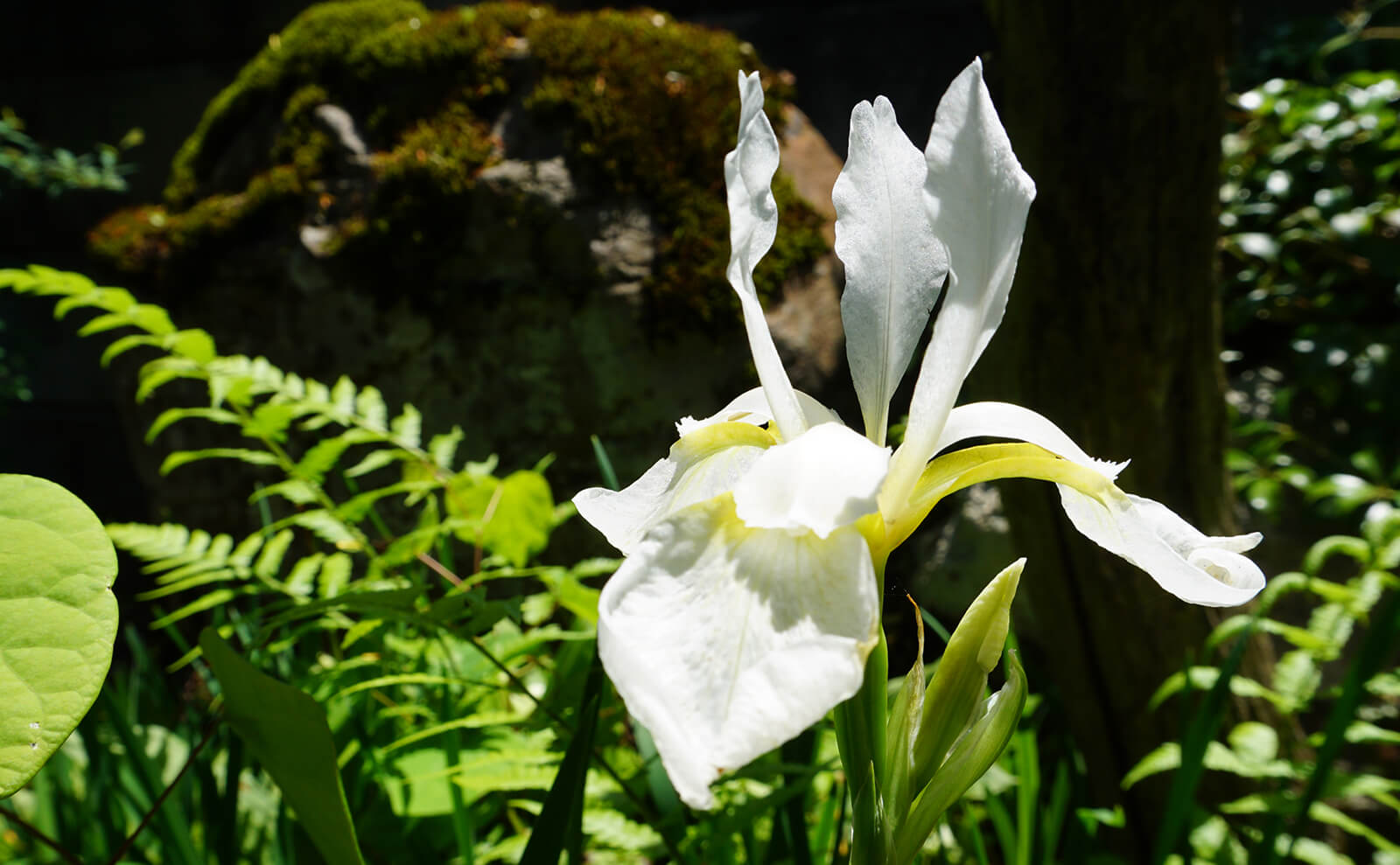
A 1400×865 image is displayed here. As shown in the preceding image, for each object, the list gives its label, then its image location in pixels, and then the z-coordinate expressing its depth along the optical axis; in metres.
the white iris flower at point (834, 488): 0.24
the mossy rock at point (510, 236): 0.99
